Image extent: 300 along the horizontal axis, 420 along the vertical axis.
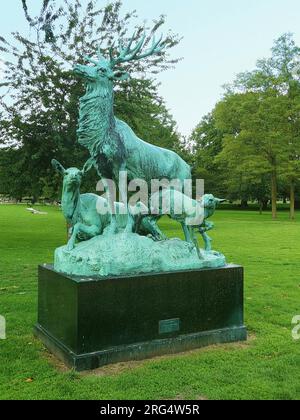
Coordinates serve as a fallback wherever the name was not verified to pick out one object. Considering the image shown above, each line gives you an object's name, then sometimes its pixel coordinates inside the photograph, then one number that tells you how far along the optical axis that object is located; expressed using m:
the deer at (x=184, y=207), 5.26
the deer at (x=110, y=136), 5.00
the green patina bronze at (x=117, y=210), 4.96
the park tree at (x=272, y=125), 32.69
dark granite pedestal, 4.50
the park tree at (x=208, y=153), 46.75
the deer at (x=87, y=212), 5.23
